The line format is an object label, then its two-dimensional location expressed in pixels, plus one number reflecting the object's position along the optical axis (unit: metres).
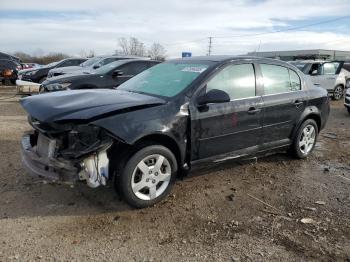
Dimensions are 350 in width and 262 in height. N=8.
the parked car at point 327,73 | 15.41
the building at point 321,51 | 49.16
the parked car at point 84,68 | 14.05
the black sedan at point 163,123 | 3.92
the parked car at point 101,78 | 10.22
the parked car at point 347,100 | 11.74
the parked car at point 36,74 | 16.88
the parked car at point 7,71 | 20.10
